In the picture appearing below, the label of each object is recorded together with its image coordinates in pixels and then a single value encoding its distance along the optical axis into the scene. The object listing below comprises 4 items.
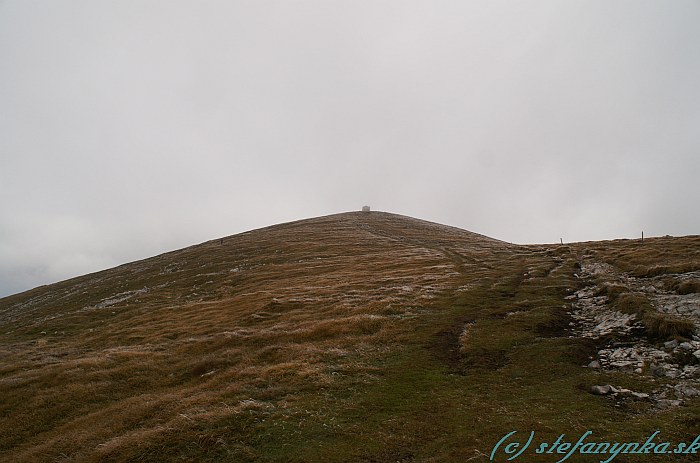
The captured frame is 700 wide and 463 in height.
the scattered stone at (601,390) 20.36
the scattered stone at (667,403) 18.14
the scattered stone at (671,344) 23.86
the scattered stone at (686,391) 18.73
